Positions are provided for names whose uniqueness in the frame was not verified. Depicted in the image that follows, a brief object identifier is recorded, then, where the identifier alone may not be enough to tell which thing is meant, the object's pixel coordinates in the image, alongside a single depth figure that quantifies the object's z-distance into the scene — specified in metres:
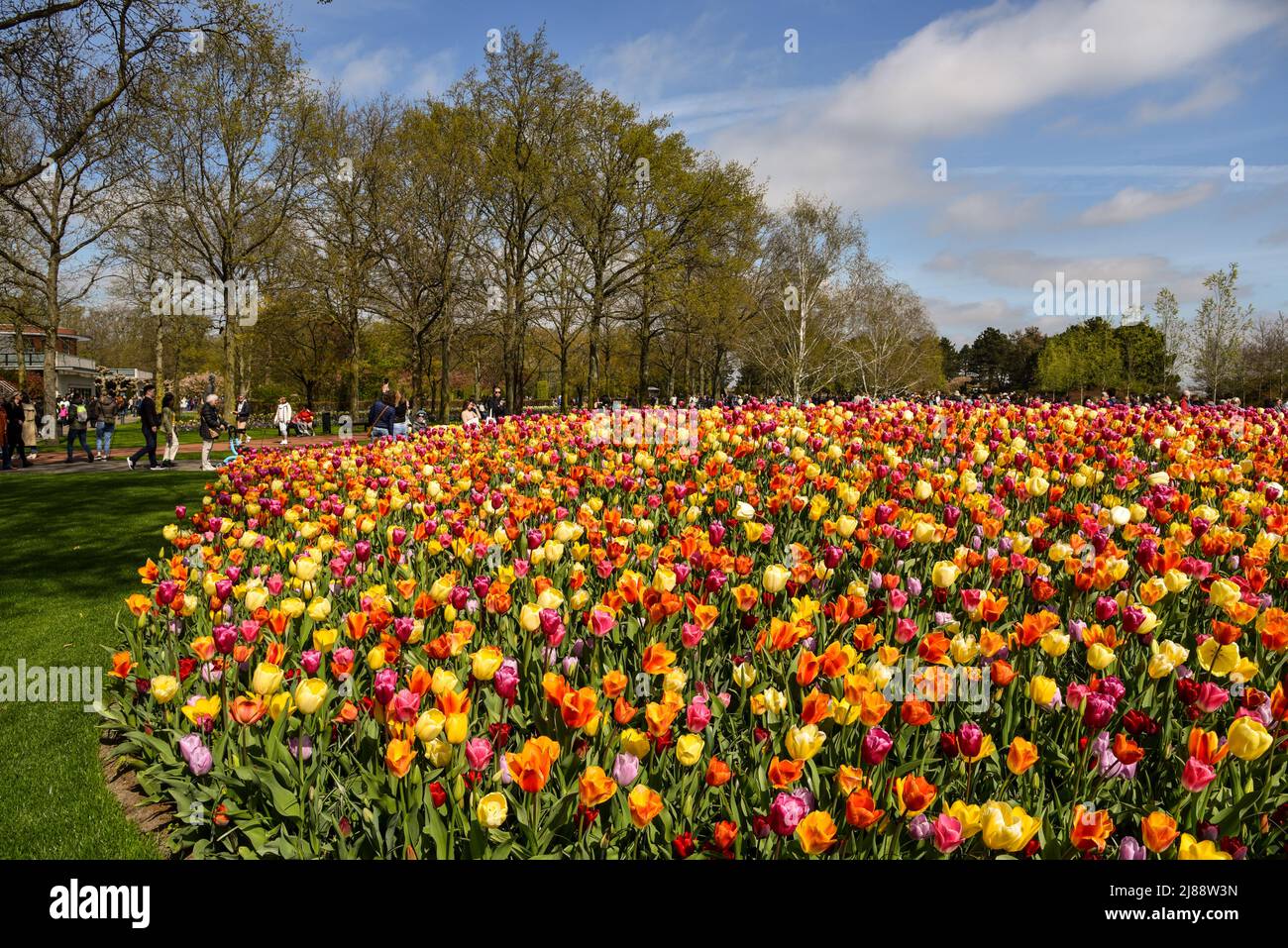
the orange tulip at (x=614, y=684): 2.16
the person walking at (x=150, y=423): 15.20
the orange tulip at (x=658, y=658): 2.31
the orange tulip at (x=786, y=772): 1.79
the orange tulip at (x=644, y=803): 1.77
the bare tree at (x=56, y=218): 23.16
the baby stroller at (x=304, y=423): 27.55
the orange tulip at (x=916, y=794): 1.69
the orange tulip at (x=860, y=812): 1.65
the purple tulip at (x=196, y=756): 2.37
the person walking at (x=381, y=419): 14.07
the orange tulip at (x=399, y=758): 1.91
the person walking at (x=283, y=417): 21.84
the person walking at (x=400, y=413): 14.85
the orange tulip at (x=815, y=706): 1.96
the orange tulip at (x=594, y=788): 1.80
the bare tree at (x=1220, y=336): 33.00
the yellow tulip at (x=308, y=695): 2.27
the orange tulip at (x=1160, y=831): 1.59
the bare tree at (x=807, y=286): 37.73
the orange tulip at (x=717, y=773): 1.86
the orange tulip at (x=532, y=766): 1.76
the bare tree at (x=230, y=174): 23.12
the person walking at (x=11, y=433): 16.06
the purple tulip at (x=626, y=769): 1.96
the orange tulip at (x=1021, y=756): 1.83
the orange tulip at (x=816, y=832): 1.68
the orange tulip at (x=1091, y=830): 1.64
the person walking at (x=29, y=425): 19.64
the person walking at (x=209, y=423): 15.21
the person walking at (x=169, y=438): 16.66
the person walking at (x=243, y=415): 19.28
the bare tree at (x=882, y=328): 41.78
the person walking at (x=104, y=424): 17.98
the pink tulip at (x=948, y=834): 1.66
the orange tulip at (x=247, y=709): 2.28
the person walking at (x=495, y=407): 27.84
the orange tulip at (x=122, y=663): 2.89
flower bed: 1.98
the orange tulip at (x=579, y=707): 1.99
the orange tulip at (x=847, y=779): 1.81
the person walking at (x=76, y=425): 17.86
